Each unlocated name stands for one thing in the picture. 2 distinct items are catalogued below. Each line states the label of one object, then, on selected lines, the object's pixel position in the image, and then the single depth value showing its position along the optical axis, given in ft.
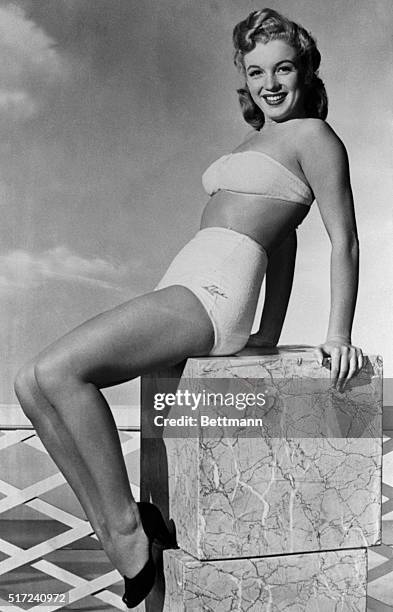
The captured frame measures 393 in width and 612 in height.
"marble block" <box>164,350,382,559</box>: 11.50
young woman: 11.56
